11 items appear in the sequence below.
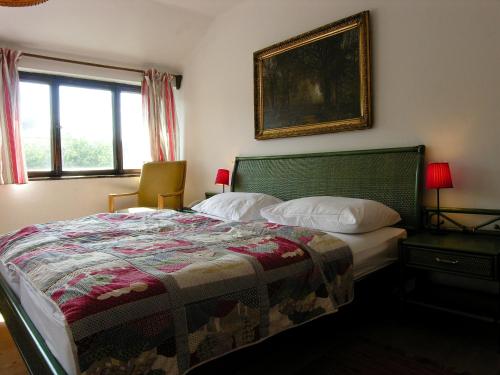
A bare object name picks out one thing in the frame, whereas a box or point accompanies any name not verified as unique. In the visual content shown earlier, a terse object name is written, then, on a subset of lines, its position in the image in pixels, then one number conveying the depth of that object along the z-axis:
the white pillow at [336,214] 2.27
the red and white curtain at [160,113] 4.60
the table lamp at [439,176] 2.28
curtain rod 3.89
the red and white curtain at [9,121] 3.68
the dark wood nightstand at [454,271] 1.91
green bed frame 1.91
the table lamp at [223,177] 3.94
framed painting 2.84
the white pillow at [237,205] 2.98
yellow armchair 4.33
